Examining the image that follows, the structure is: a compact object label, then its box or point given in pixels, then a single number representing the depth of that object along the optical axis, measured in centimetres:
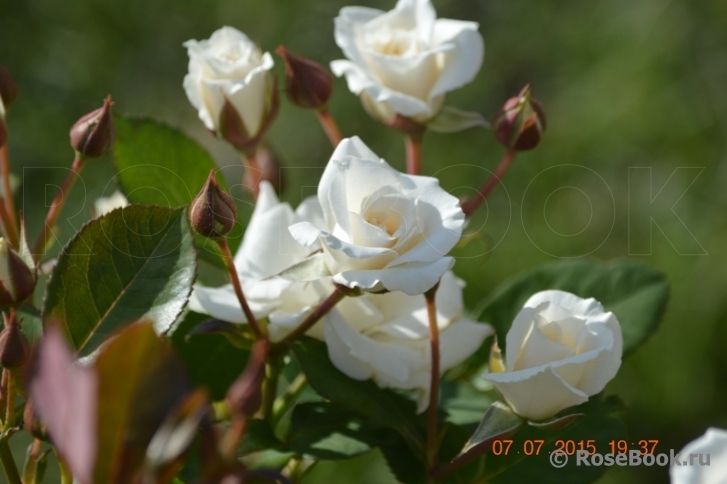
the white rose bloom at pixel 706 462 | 56
